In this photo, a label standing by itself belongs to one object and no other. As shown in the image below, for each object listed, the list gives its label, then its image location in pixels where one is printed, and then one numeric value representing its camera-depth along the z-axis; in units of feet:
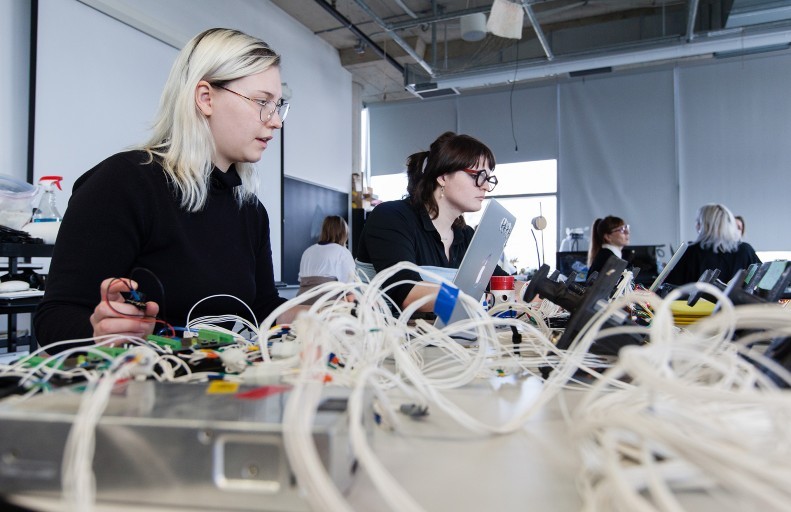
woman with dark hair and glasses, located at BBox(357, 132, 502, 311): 5.70
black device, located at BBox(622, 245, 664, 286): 12.16
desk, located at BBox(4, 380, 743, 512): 1.04
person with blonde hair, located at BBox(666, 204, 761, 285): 11.37
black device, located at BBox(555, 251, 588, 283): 13.78
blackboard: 15.47
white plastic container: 5.71
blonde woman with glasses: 2.99
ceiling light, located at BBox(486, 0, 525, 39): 10.24
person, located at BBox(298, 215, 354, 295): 12.41
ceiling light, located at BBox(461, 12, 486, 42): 13.94
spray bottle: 6.90
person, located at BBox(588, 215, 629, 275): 12.21
